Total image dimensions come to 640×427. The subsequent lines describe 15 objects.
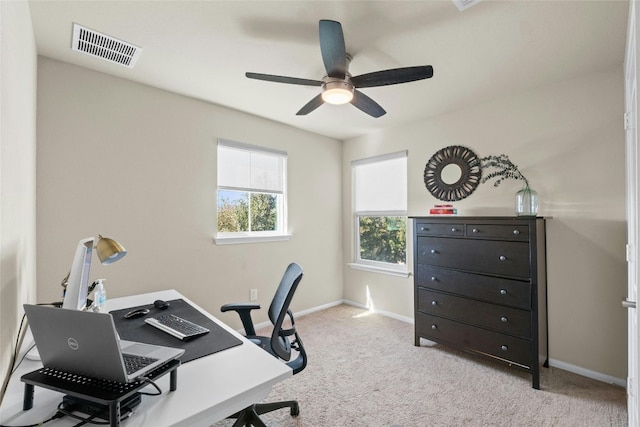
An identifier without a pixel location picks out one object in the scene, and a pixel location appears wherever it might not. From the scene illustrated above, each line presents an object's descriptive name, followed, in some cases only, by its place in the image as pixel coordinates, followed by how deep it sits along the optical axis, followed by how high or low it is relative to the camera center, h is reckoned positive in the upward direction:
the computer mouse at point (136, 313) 1.74 -0.55
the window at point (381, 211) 3.84 +0.07
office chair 1.71 -0.76
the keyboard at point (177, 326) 1.45 -0.56
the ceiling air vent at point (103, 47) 1.93 +1.18
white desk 0.87 -0.57
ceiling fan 1.65 +0.89
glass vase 2.56 +0.12
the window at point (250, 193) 3.27 +0.29
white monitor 1.13 -0.22
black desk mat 1.31 -0.57
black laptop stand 0.80 -0.48
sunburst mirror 3.12 +0.47
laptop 0.81 -0.36
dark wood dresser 2.34 -0.60
